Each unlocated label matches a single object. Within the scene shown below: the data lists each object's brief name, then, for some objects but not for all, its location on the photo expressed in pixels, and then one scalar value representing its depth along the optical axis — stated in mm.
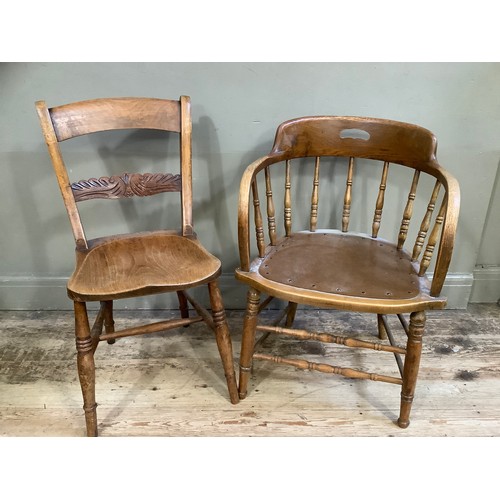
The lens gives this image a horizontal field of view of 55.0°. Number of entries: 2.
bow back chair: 1330
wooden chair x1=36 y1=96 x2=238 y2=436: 1346
